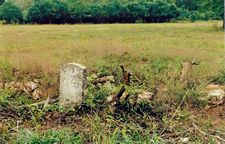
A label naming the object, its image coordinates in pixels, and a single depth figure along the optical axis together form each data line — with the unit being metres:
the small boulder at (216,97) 4.35
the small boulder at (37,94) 4.35
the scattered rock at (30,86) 4.52
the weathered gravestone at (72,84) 3.89
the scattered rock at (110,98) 3.93
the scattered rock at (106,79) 4.78
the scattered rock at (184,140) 3.21
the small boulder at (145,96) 4.12
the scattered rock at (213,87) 4.74
